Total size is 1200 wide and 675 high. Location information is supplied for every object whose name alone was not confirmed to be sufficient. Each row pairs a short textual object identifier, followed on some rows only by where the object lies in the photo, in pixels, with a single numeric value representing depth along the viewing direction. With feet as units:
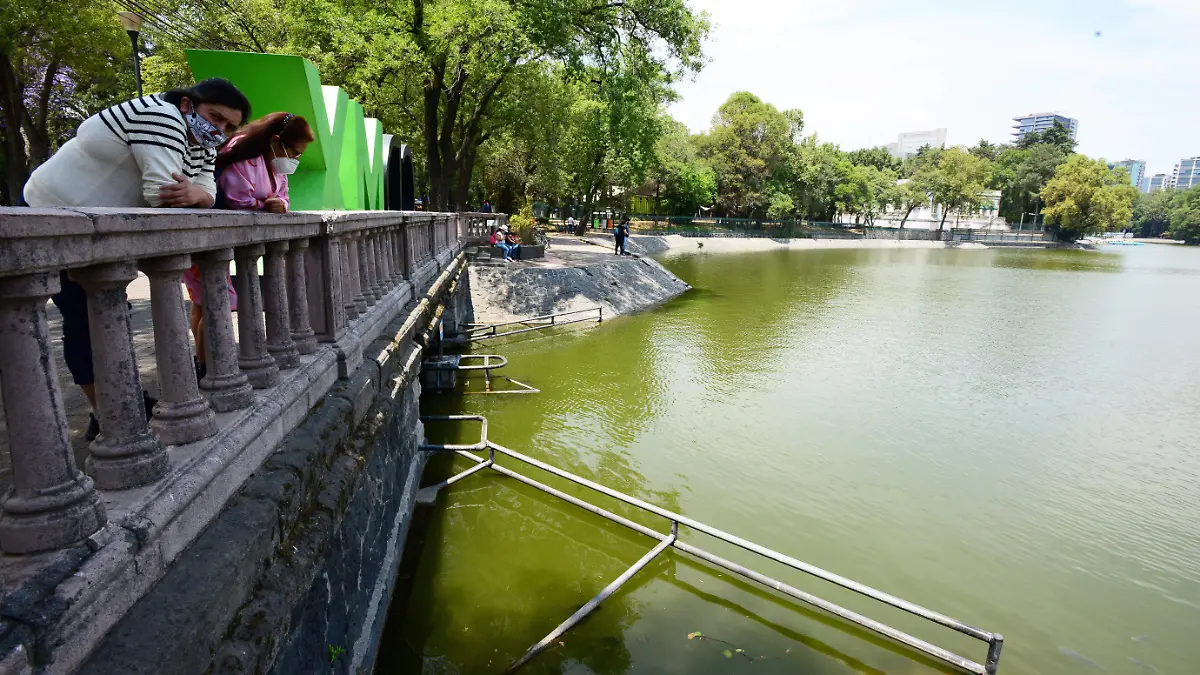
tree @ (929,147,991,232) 238.68
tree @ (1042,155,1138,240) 221.66
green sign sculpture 21.56
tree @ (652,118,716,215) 183.93
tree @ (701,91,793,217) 192.75
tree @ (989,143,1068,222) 250.16
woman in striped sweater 9.04
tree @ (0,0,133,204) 53.16
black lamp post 45.19
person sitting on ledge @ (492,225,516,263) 70.95
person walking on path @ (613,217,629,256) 94.96
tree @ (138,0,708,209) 54.49
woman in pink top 12.14
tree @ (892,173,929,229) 250.37
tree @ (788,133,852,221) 205.26
